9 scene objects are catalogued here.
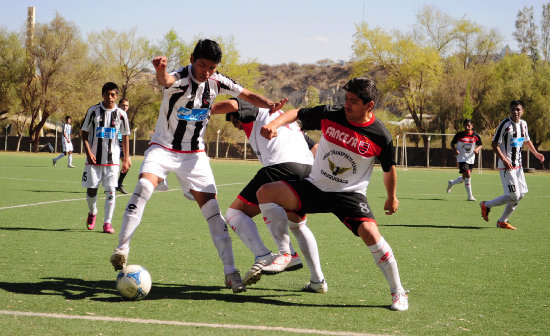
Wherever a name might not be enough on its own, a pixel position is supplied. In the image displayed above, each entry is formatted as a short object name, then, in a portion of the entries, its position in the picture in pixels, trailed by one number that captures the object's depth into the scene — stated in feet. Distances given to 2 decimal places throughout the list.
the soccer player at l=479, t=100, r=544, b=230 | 36.29
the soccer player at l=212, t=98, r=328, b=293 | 18.75
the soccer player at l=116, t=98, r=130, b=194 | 45.78
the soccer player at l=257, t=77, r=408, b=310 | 17.25
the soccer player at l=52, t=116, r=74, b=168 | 94.22
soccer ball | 17.01
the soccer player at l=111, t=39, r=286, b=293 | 18.58
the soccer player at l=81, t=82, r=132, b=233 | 31.89
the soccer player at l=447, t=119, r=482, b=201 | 59.26
